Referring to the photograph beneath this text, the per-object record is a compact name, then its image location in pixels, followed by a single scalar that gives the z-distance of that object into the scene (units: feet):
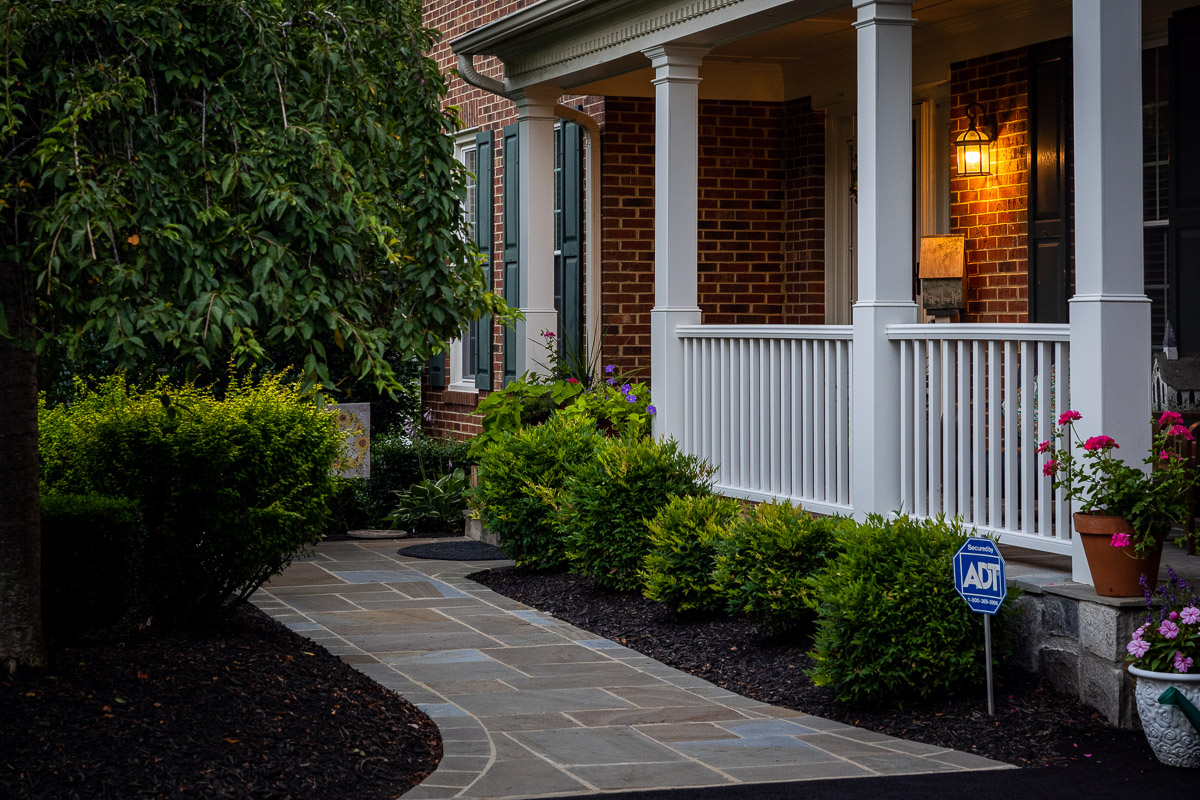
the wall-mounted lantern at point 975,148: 30.14
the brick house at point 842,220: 19.07
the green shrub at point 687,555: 24.49
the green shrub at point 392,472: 41.37
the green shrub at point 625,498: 26.89
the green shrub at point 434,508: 39.71
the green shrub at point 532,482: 29.81
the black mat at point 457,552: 34.60
